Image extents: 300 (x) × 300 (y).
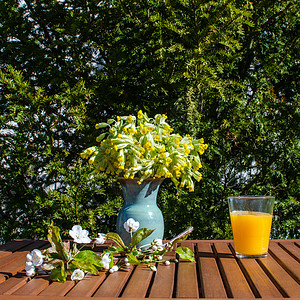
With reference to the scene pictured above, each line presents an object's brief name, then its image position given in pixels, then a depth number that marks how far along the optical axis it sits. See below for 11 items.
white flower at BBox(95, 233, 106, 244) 1.44
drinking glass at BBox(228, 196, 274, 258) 1.32
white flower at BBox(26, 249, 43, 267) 1.15
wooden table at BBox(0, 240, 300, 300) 0.98
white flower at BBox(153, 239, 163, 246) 1.34
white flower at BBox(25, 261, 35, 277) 1.14
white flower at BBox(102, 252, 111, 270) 1.18
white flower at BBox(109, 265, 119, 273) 1.19
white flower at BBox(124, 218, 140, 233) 1.34
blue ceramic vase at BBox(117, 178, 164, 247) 1.43
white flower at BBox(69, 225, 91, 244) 1.25
